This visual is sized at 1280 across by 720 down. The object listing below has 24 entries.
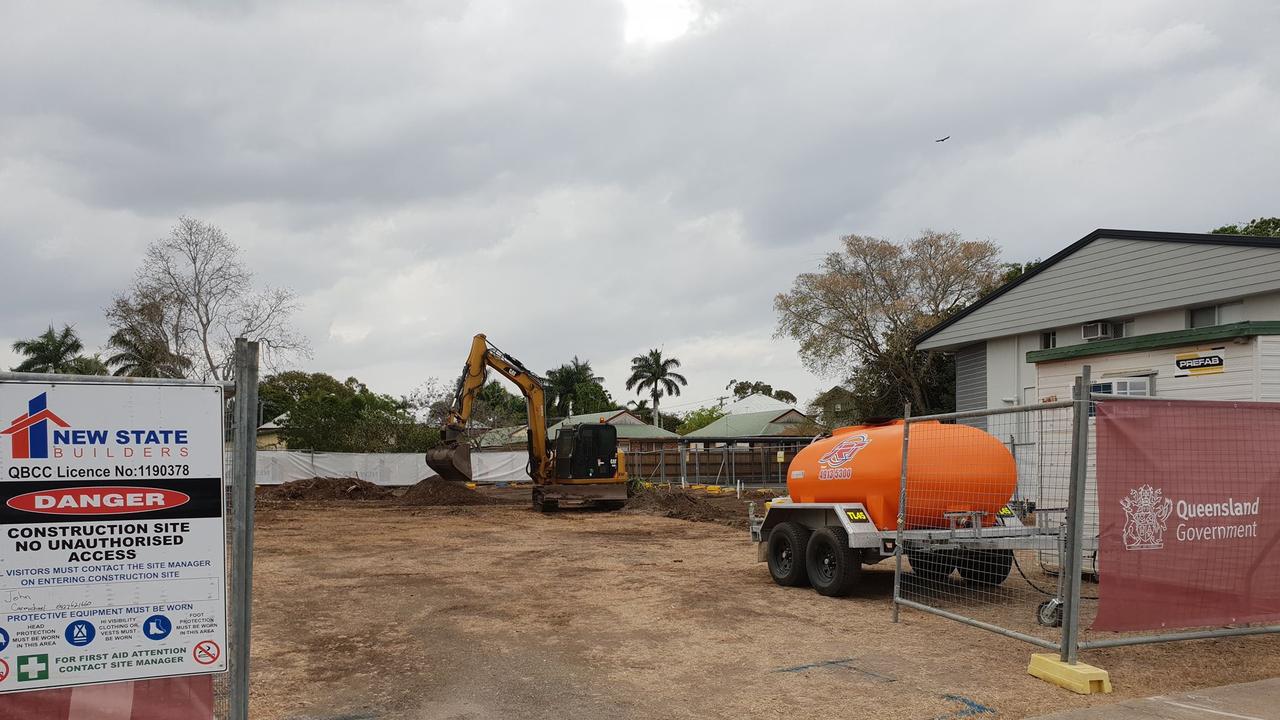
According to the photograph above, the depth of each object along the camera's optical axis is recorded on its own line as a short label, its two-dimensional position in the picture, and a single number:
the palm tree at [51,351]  55.62
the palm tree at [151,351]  37.44
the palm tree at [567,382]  81.19
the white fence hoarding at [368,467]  38.25
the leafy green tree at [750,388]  104.75
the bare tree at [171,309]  37.22
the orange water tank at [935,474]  9.80
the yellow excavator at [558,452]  26.36
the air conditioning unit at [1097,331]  20.56
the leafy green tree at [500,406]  52.47
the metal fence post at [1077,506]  6.53
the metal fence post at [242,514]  4.30
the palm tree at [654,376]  92.19
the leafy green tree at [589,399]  79.88
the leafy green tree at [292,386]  67.25
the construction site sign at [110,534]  4.04
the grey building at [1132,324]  11.84
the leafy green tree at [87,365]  52.01
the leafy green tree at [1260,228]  39.12
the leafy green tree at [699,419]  85.12
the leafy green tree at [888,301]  41.78
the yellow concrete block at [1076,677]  6.52
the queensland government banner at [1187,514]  6.72
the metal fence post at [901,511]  9.23
